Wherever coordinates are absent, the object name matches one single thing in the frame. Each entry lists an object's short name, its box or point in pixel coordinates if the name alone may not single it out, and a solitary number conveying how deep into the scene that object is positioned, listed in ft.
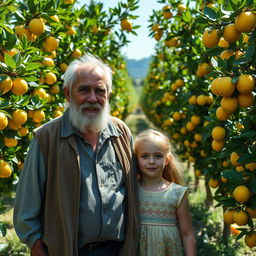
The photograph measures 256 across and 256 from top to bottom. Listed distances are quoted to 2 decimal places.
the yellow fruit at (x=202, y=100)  12.88
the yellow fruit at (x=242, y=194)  6.38
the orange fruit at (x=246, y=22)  5.72
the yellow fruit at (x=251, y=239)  6.61
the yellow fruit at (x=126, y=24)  14.23
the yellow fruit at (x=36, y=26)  8.55
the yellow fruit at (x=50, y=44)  9.73
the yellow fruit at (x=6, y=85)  7.29
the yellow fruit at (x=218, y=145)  8.20
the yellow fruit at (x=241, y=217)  6.59
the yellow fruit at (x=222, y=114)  6.43
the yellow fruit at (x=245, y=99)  5.94
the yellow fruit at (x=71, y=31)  12.30
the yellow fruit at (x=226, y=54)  6.72
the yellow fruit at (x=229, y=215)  6.86
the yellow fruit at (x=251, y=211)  6.65
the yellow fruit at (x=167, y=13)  13.94
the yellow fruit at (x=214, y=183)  12.10
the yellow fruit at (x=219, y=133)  8.08
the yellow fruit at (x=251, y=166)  6.86
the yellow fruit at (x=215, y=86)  6.18
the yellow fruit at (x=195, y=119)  13.66
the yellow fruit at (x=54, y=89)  11.24
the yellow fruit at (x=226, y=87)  5.85
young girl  7.50
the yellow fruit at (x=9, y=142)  8.09
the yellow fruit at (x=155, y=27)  15.03
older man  6.70
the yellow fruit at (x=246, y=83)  5.71
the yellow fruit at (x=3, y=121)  7.00
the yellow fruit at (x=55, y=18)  9.52
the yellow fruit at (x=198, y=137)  14.35
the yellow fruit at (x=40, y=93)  9.28
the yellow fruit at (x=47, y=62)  9.90
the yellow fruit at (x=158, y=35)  15.06
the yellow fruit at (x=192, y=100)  13.44
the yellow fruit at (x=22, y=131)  8.73
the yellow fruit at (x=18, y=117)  7.84
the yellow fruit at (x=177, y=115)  15.66
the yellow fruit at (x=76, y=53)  12.28
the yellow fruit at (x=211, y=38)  6.42
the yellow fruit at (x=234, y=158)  7.07
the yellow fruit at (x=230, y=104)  6.04
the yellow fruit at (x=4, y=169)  8.07
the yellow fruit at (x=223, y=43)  6.90
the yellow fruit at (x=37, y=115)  9.06
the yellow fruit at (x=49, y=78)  10.24
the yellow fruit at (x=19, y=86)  7.45
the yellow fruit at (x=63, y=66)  12.16
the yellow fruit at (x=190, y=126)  14.14
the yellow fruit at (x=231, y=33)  6.04
